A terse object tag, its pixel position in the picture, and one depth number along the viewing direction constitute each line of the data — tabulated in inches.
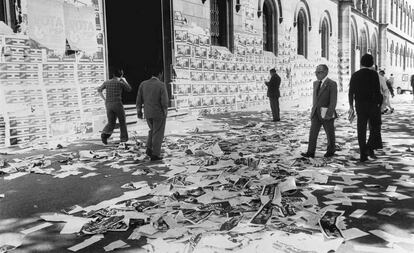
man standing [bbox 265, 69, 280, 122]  578.9
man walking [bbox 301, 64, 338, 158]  311.0
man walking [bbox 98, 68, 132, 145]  394.0
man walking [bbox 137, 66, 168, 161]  318.7
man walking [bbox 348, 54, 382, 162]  303.9
